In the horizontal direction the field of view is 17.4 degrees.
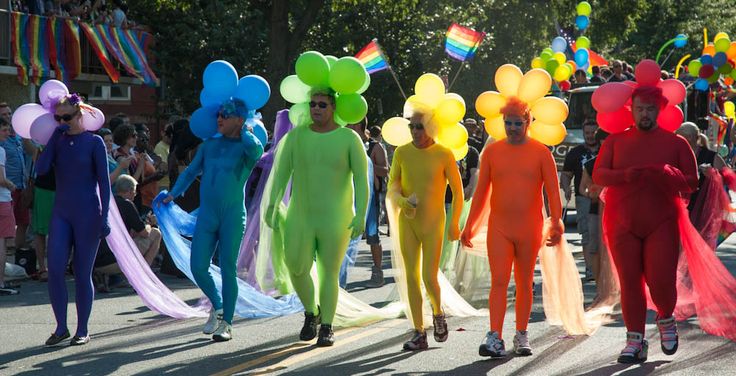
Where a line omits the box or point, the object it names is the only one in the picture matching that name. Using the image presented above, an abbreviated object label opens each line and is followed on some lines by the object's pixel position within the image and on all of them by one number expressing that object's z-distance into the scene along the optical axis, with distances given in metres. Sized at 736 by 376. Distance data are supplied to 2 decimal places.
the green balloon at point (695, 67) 45.33
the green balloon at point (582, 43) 48.86
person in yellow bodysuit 17.26
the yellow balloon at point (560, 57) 41.57
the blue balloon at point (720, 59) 44.12
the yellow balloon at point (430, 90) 18.04
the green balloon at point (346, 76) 17.55
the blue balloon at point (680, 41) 57.94
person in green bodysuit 17.23
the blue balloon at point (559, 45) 48.92
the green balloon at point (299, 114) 18.18
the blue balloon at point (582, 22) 53.75
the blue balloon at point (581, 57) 47.74
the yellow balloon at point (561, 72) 40.70
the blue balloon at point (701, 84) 45.06
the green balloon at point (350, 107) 17.68
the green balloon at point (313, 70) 17.52
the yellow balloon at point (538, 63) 41.02
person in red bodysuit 15.93
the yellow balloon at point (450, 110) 17.99
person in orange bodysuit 16.42
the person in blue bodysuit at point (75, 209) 17.45
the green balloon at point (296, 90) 18.38
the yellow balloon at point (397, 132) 18.73
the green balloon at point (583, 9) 54.90
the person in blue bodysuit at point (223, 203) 18.10
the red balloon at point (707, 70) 44.41
